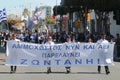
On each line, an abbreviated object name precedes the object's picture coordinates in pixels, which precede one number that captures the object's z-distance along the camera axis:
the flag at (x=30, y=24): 32.50
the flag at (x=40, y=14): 33.13
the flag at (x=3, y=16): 27.23
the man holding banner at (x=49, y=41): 13.37
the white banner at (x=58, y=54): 13.39
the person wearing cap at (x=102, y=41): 13.26
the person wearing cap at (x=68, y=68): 13.21
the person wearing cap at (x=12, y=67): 13.27
